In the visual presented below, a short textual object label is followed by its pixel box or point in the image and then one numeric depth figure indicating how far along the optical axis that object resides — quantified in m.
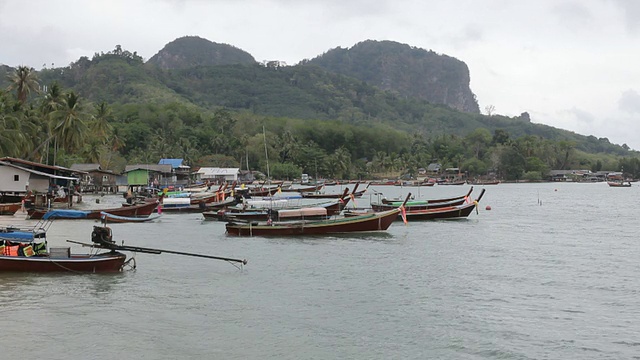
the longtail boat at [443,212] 43.34
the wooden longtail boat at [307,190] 79.06
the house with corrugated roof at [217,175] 102.48
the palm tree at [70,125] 64.69
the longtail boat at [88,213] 36.44
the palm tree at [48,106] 67.75
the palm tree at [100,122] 80.44
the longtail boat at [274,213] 34.59
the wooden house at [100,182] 73.81
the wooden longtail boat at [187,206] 46.75
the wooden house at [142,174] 76.69
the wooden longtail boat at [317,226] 32.06
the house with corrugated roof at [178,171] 89.94
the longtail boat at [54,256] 19.72
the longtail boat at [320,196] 65.38
